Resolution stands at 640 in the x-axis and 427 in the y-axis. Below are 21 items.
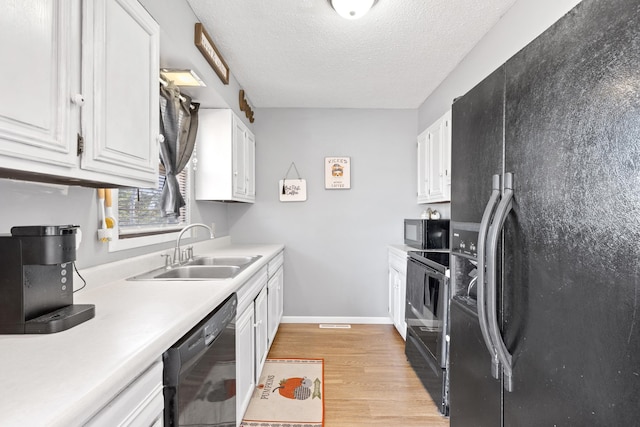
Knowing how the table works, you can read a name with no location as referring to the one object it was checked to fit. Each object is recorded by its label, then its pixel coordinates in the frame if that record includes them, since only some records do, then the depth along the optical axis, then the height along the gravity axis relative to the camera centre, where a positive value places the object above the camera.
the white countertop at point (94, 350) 0.63 -0.34
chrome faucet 2.34 -0.29
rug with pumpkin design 2.13 -1.26
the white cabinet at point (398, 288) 3.23 -0.73
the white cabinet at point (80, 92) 0.83 +0.36
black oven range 2.21 -0.75
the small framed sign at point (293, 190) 4.03 +0.28
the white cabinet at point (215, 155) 2.92 +0.49
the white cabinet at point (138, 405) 0.74 -0.46
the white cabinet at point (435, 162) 2.93 +0.50
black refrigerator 0.71 -0.03
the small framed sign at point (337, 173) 4.04 +0.48
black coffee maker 0.95 -0.18
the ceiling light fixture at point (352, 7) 2.01 +1.22
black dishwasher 1.04 -0.57
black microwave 3.26 -0.17
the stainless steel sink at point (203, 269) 1.98 -0.36
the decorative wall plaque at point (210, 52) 2.16 +1.09
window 1.99 -0.01
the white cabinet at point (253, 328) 1.91 -0.77
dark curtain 2.24 +0.48
